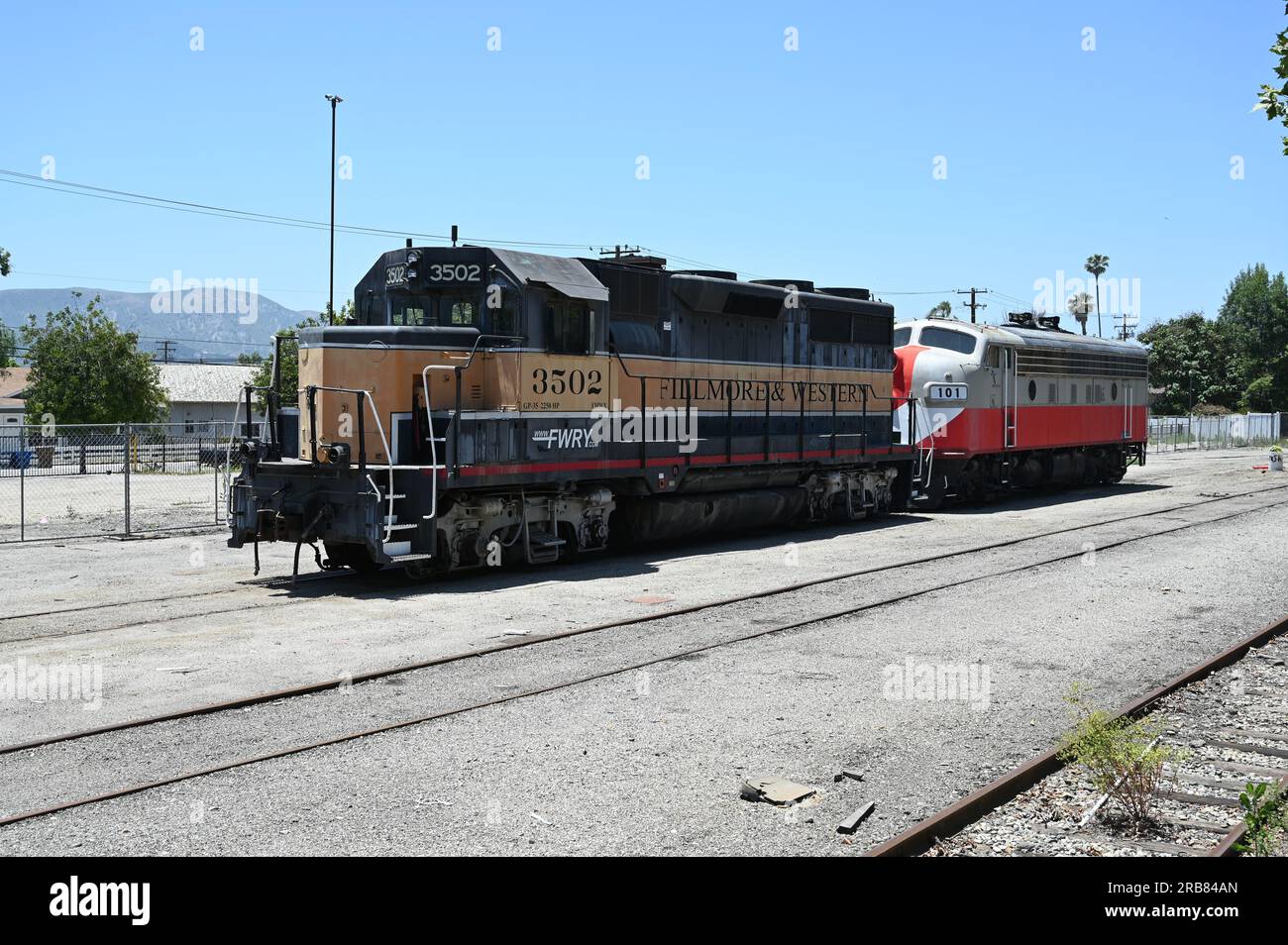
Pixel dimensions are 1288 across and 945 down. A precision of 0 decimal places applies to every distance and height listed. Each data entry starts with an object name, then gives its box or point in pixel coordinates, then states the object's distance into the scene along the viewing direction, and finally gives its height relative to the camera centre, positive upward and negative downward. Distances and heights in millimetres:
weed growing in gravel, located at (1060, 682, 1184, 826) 6078 -1740
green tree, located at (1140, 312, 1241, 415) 83125 +6138
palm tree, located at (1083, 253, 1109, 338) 91312 +15357
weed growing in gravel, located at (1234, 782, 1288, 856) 5461 -1869
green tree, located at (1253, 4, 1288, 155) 8414 +2629
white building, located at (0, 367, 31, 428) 71094 +4400
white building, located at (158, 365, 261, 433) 81500 +4694
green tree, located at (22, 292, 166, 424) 51094 +3848
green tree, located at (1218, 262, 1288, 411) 76375 +7655
